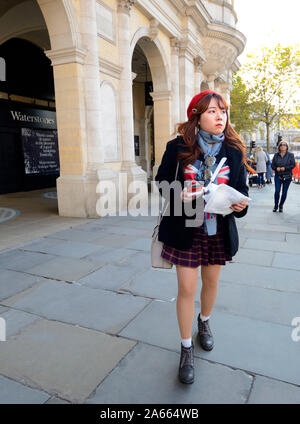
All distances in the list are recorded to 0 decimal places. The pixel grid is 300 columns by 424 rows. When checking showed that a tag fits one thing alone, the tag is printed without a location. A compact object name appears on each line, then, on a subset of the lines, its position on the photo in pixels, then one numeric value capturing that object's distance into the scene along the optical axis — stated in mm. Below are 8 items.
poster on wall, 13703
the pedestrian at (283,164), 7762
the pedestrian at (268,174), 16172
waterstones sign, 12625
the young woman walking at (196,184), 2035
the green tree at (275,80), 25794
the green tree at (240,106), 28625
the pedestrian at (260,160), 13547
